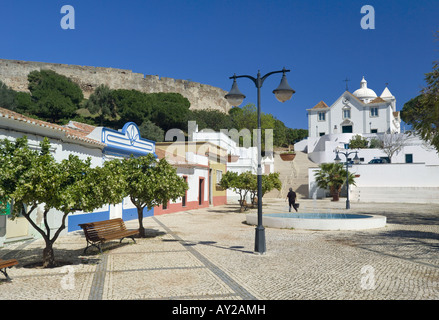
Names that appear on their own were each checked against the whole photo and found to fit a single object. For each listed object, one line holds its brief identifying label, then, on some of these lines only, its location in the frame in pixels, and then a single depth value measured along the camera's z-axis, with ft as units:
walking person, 69.45
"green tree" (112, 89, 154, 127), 199.25
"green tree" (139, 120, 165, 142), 177.27
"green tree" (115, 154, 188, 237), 38.73
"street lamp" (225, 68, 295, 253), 31.50
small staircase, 134.21
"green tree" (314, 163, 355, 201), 111.04
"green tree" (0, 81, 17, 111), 174.29
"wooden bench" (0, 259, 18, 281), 21.79
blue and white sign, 54.70
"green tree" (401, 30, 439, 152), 46.42
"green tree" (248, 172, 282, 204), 76.38
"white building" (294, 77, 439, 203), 115.65
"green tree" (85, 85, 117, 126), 201.36
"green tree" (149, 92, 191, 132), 204.23
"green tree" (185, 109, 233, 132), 205.94
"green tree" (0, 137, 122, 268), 23.73
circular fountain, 47.60
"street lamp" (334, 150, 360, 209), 81.61
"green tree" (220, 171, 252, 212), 76.18
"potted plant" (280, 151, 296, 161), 173.99
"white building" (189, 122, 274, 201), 116.88
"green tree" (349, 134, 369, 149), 168.04
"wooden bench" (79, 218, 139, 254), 31.89
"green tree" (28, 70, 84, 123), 182.52
